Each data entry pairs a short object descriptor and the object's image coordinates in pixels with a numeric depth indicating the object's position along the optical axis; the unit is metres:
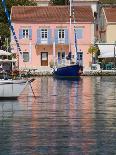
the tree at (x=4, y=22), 103.62
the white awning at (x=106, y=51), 96.25
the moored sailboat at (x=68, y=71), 84.31
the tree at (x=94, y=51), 96.44
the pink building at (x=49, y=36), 99.25
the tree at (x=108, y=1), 138.23
